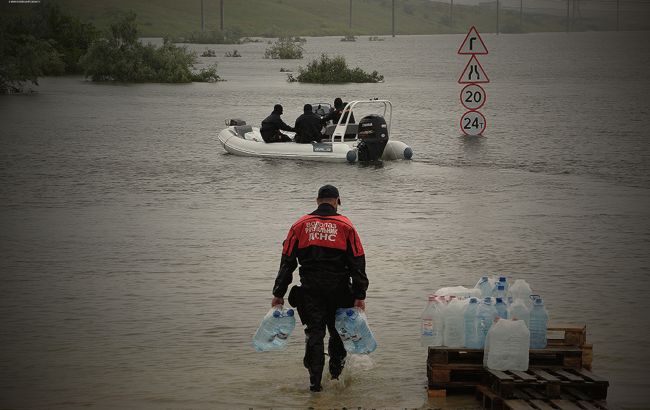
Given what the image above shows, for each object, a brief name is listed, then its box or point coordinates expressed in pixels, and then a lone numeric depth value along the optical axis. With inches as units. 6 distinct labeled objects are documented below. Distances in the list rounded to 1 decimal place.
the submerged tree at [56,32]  3282.5
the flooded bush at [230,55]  5238.7
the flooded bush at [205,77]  2972.4
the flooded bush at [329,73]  2886.3
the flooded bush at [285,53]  5014.8
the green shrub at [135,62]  2933.1
